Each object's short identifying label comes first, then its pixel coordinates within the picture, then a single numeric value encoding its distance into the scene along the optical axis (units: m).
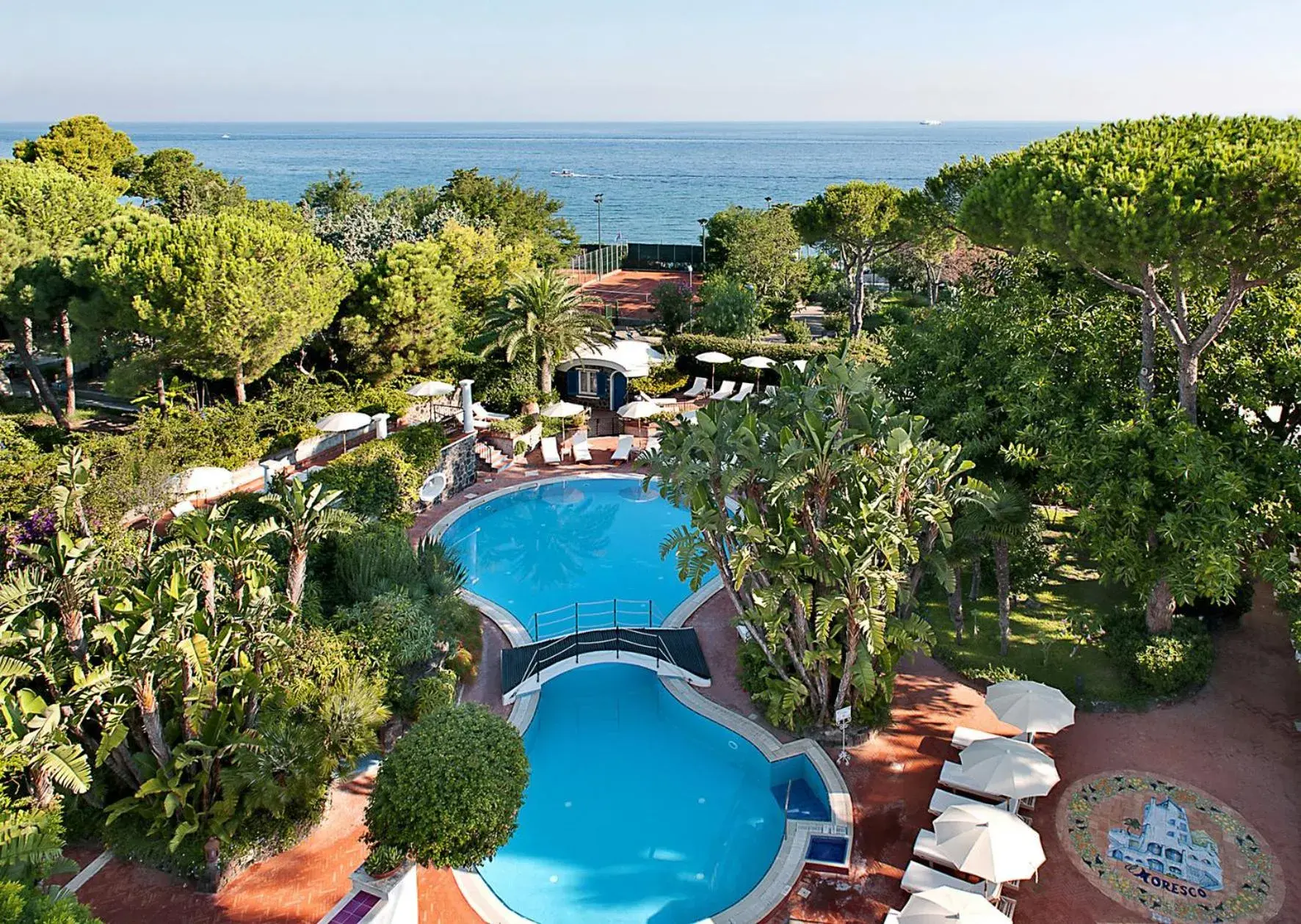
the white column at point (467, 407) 26.05
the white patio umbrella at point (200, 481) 20.00
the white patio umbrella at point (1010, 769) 12.13
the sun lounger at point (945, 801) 12.45
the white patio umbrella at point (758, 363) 31.11
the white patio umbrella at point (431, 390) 27.94
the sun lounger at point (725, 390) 31.94
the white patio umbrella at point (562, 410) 26.81
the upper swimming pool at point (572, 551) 19.39
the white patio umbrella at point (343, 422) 24.34
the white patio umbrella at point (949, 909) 9.92
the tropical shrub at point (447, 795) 10.86
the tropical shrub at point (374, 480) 20.31
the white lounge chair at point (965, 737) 13.74
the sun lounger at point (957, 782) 12.54
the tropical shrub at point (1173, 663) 15.21
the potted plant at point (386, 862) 10.84
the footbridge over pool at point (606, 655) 16.08
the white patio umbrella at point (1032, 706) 13.31
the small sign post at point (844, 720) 13.84
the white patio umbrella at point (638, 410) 26.67
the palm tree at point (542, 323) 29.02
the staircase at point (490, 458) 26.28
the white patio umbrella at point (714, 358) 32.01
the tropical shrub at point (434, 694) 14.32
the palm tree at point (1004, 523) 14.34
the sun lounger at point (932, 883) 11.07
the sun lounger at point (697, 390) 33.06
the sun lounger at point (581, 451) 26.59
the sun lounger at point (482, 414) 28.44
